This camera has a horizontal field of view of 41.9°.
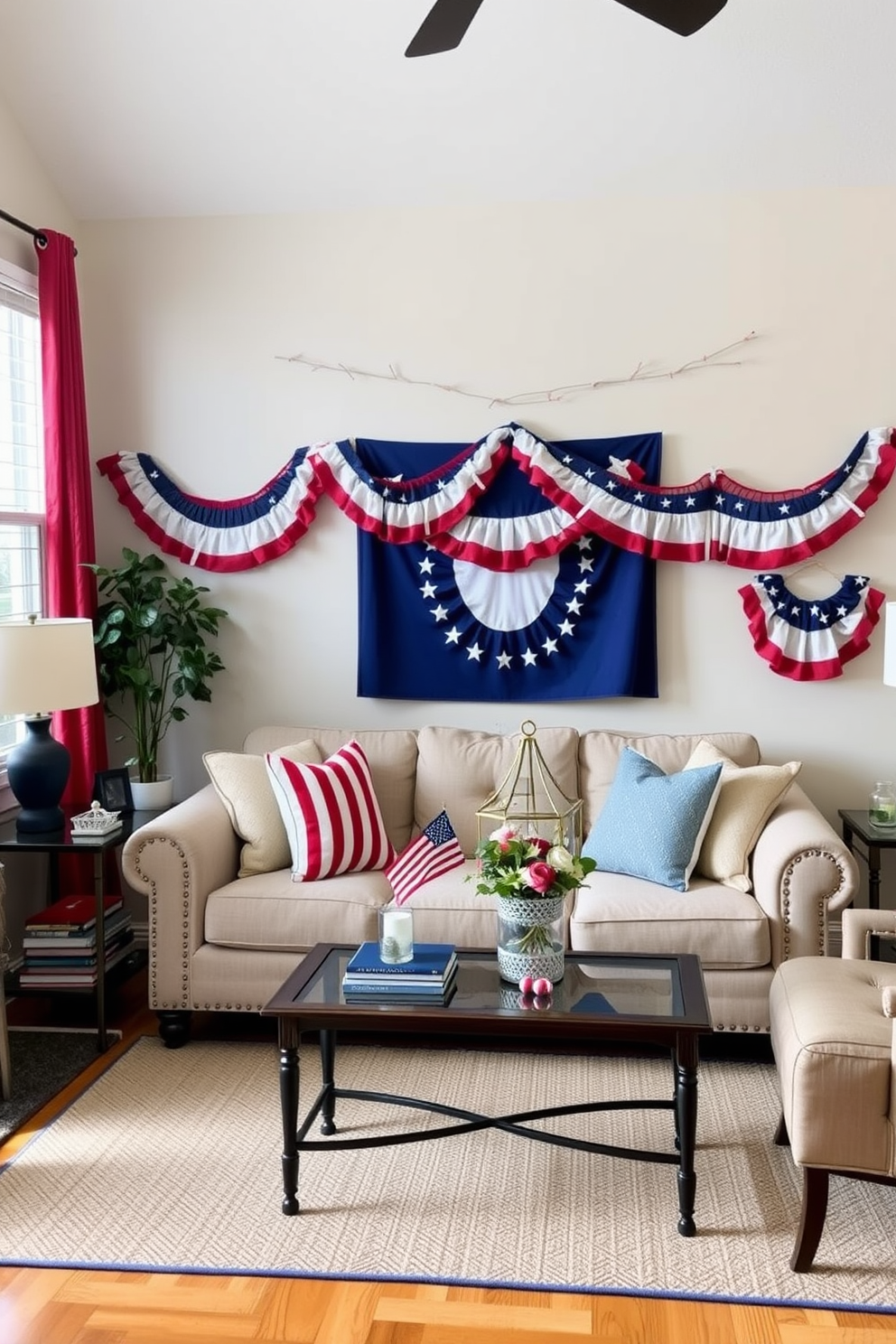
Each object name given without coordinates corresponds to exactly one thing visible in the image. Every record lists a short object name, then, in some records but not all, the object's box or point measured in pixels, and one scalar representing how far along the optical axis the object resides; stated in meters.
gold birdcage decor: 3.38
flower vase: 2.69
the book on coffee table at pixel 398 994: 2.61
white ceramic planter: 4.14
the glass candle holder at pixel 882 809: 3.82
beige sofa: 3.28
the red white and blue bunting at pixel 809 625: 4.07
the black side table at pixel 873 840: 3.66
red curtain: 4.01
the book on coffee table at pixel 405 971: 2.62
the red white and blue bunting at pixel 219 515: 4.30
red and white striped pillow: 3.62
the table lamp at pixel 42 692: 3.38
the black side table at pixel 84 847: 3.48
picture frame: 3.84
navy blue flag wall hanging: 4.19
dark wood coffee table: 2.50
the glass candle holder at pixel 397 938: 2.69
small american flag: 3.59
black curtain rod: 3.86
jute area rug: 2.40
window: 3.97
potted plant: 4.13
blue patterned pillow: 3.48
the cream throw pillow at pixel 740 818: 3.52
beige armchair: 2.35
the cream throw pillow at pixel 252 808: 3.73
